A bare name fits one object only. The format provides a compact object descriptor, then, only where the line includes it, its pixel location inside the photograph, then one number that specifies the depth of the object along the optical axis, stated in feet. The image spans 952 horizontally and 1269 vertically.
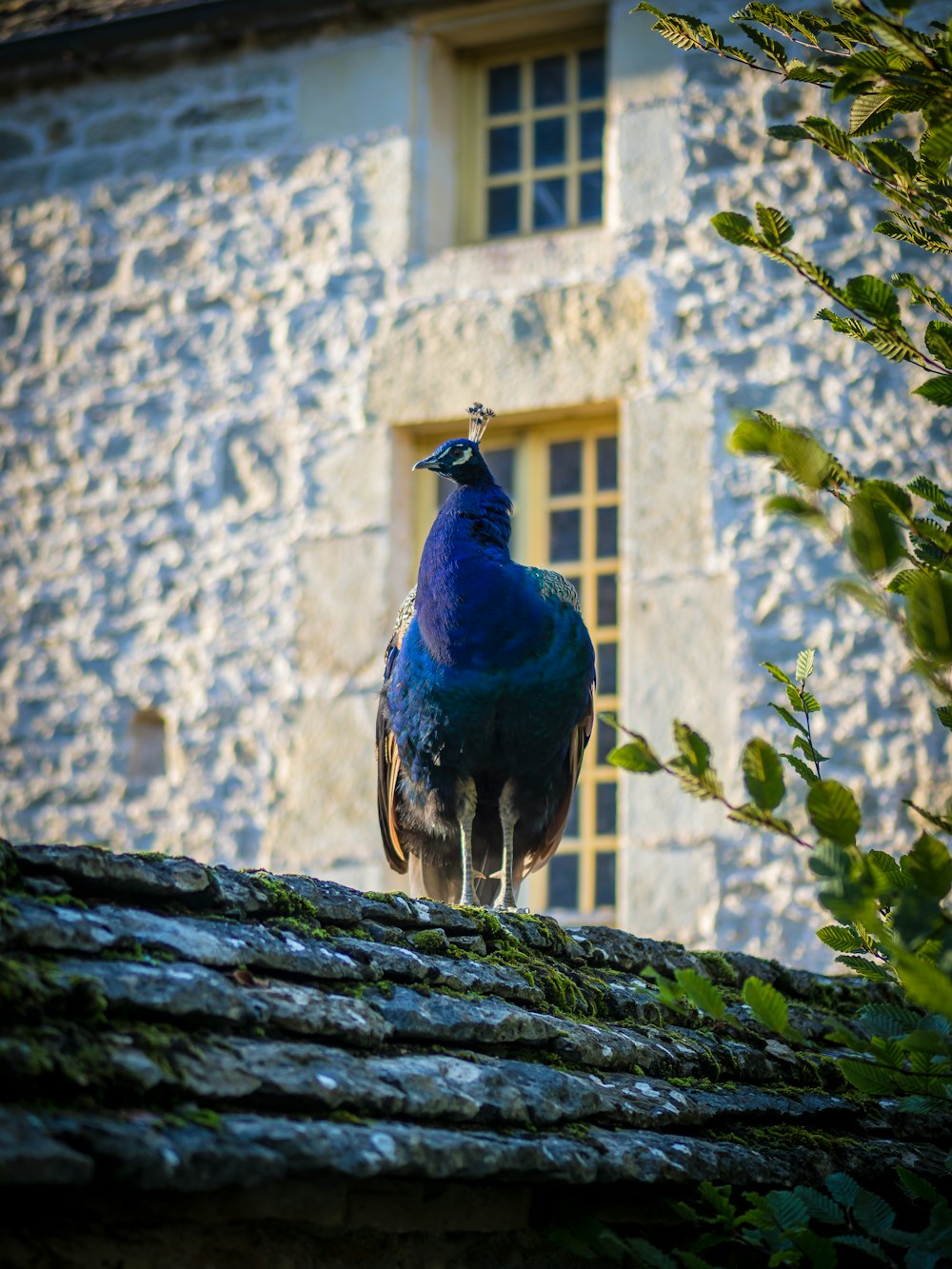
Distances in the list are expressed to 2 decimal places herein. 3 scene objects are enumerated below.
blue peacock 30.04
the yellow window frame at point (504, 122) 53.93
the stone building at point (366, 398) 47.62
